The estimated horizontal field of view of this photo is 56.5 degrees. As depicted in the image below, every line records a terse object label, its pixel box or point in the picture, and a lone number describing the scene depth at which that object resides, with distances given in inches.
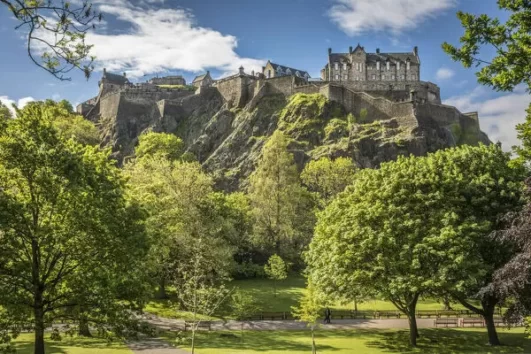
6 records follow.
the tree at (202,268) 1464.1
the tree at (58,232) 748.0
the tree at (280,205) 2439.7
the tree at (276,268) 1909.4
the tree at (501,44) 542.3
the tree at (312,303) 1164.5
